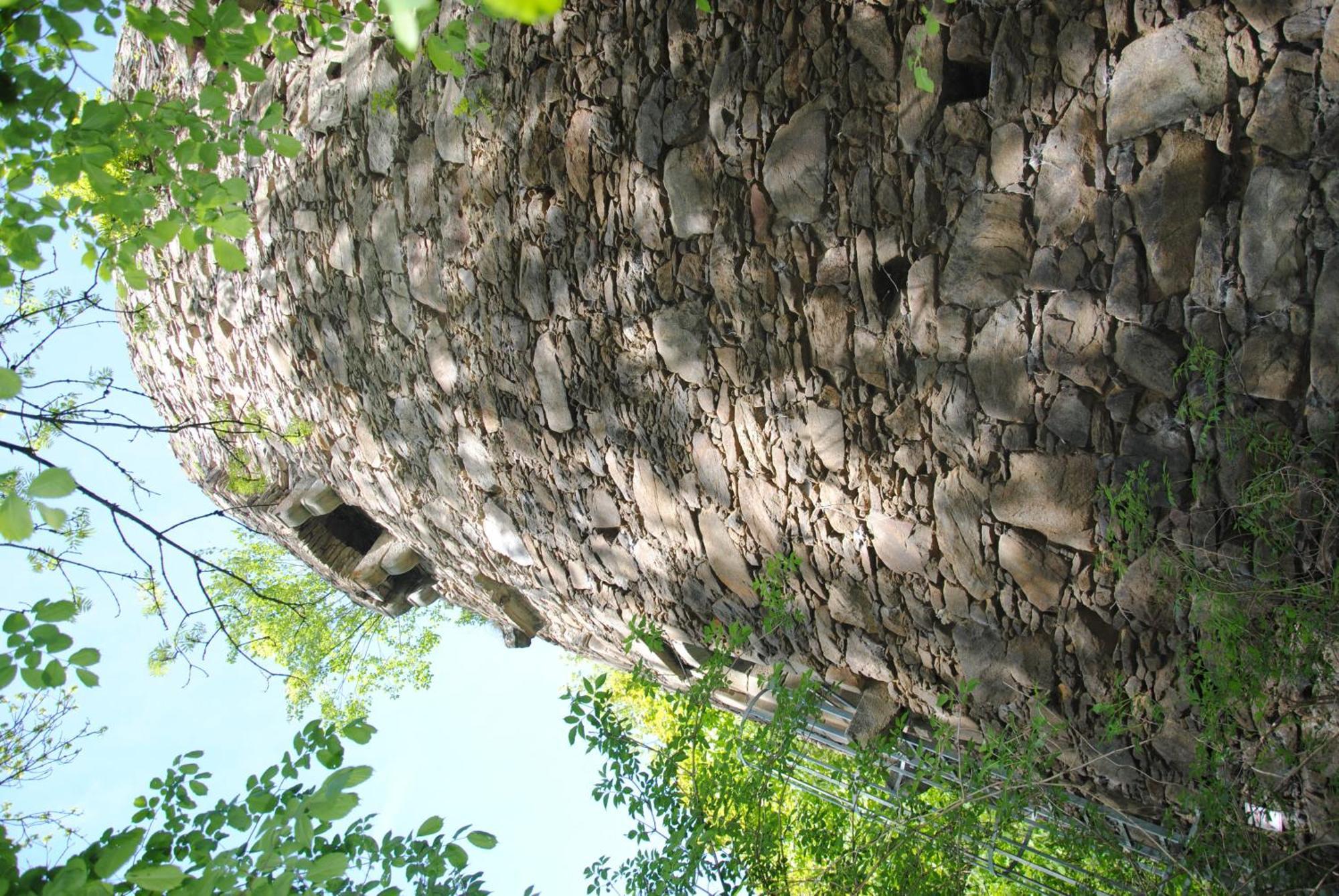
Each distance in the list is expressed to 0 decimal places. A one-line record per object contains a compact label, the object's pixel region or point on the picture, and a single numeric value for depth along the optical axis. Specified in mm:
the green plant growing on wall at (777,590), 3125
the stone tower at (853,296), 1949
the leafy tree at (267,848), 1669
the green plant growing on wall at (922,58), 2000
